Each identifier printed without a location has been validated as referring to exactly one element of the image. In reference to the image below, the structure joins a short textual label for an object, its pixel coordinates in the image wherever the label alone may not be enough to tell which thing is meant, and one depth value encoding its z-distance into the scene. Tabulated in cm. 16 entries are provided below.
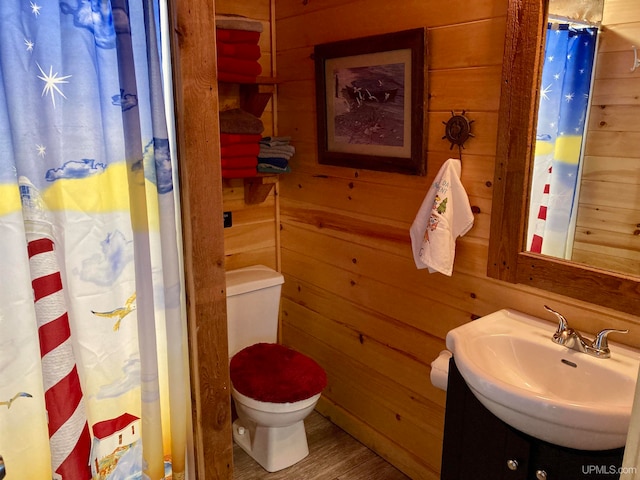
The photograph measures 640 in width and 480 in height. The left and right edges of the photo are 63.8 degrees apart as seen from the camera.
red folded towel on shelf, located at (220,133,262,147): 230
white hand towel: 179
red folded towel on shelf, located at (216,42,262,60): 224
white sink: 119
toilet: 214
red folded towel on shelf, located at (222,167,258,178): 235
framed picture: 193
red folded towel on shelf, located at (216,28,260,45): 221
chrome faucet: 142
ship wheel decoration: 178
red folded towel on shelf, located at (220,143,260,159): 232
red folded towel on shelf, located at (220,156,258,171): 233
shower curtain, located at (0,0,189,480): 126
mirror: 149
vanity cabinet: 126
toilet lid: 213
